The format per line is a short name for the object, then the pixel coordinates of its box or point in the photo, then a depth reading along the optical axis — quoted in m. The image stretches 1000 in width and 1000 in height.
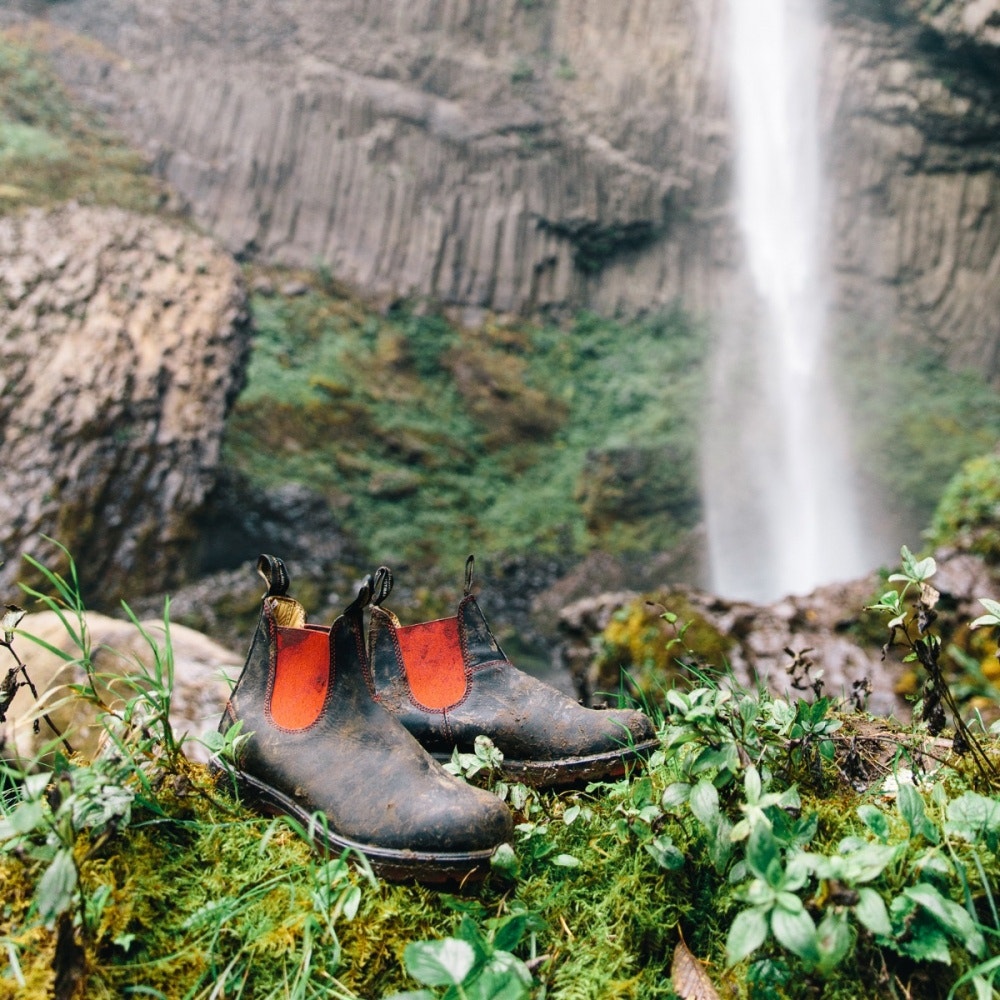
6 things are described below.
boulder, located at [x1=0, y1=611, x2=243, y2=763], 2.11
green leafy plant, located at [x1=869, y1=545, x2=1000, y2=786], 1.05
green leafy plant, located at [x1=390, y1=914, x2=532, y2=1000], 0.79
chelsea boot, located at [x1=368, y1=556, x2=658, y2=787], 1.35
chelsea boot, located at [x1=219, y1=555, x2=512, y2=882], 1.05
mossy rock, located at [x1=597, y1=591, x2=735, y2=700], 3.89
